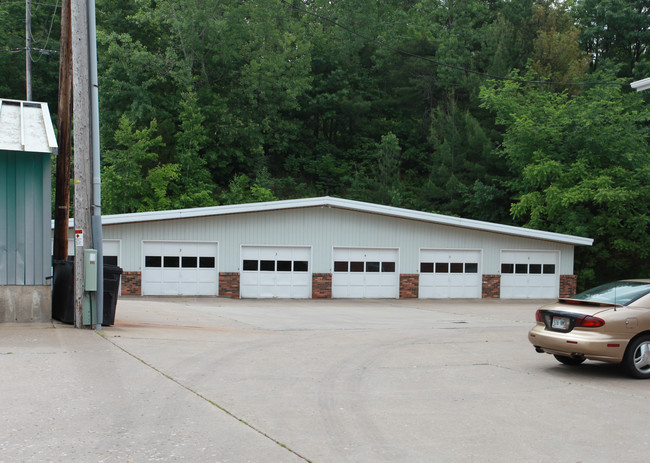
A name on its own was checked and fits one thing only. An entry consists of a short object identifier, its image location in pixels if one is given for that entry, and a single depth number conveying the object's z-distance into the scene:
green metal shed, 12.65
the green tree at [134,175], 39.91
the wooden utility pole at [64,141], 14.43
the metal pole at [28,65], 28.41
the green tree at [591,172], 34.22
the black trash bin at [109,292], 13.41
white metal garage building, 26.19
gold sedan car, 9.48
